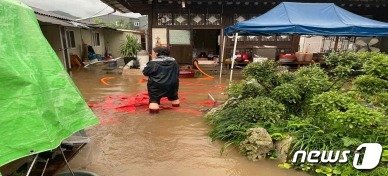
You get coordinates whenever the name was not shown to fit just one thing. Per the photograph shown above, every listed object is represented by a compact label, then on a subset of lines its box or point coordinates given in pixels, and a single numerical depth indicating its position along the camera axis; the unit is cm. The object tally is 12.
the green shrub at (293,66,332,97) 494
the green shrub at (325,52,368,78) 485
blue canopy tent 793
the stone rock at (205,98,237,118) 575
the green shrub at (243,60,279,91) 578
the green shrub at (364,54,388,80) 443
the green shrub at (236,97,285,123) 462
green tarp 208
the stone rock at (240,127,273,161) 405
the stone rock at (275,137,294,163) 395
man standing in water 621
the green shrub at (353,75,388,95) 452
